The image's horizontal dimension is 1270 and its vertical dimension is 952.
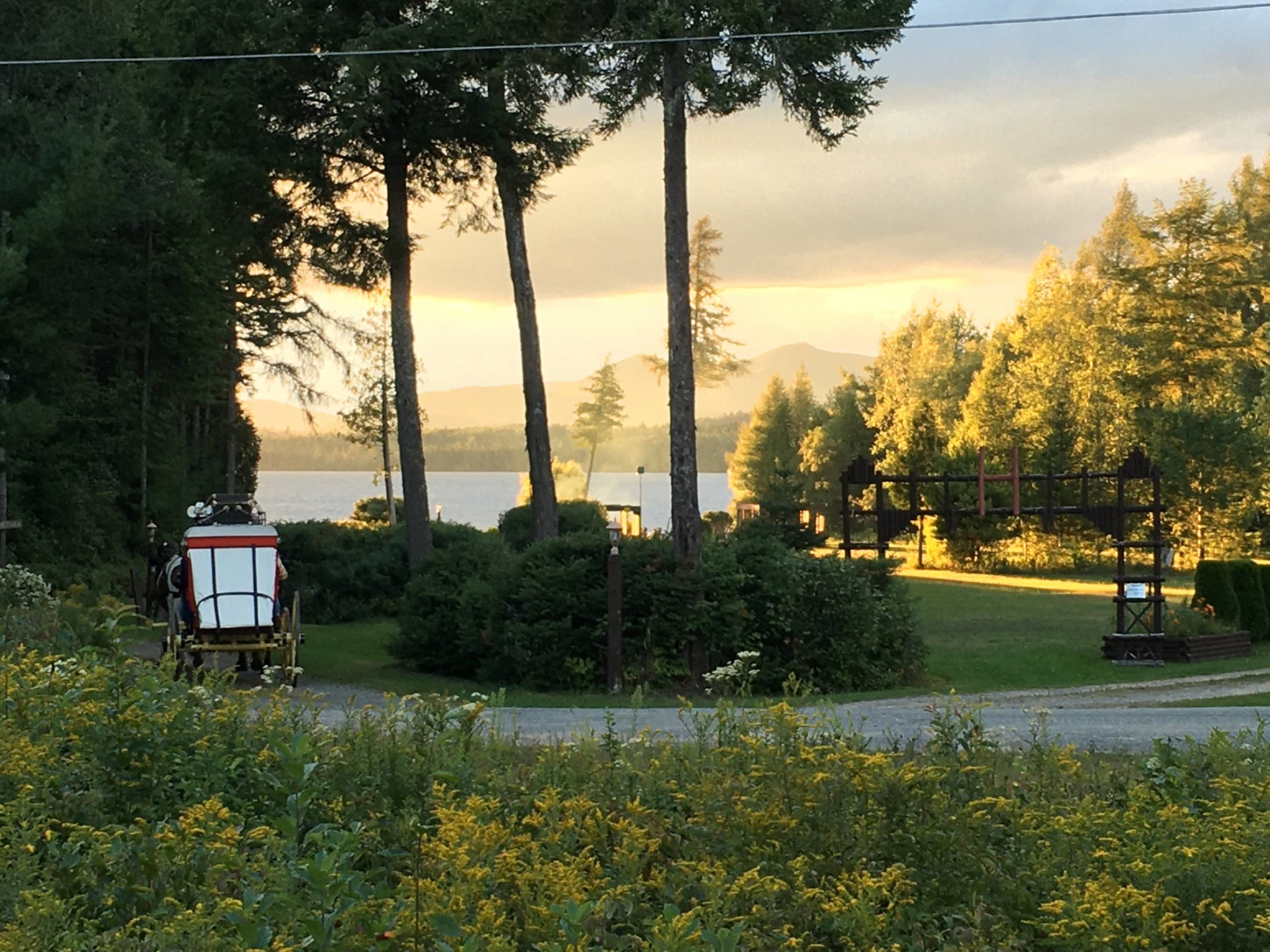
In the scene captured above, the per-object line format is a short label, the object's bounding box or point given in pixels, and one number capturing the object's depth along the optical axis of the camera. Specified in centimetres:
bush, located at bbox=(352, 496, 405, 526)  4744
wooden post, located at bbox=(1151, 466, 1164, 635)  2167
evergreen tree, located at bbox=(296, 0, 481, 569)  2119
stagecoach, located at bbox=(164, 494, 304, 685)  1559
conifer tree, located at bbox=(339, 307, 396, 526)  5391
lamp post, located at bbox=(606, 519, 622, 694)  1653
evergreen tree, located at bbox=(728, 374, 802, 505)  7044
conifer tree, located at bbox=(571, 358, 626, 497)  11838
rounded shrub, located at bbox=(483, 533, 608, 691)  1695
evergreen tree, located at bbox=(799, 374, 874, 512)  6738
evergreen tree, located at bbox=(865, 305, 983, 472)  5603
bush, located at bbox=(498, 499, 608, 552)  2938
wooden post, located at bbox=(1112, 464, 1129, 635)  2166
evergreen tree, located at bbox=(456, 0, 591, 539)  2250
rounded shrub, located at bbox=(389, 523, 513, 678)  1827
